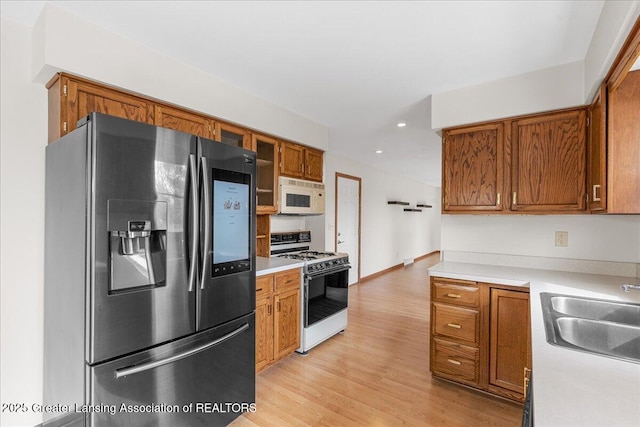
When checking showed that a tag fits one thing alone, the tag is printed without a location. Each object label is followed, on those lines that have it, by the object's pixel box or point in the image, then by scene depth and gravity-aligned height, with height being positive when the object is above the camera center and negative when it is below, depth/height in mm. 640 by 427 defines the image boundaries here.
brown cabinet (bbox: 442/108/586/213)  2268 +392
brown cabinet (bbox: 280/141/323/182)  3253 +581
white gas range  2961 -845
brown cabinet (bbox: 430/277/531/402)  2129 -906
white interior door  5492 -120
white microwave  3190 +178
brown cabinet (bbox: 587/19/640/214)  1662 +406
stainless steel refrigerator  1356 -334
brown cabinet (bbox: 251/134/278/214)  3089 +382
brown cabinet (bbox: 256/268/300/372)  2502 -907
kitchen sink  1357 -529
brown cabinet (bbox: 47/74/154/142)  1752 +673
